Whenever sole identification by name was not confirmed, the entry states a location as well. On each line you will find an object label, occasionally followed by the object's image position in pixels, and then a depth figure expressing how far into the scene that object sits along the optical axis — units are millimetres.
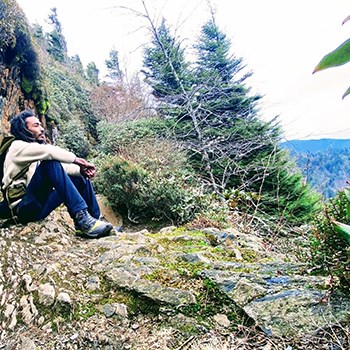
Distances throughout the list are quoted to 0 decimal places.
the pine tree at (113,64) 26000
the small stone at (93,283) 1817
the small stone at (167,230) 3330
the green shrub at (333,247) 1347
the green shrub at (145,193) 4824
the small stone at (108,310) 1607
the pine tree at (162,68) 9045
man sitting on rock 2406
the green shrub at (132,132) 8542
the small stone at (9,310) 1677
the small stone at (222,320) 1442
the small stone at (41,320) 1598
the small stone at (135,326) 1529
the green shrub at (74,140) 9102
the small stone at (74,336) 1499
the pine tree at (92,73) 23922
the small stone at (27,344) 1447
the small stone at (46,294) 1689
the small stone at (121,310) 1601
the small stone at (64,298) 1671
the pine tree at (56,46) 22094
